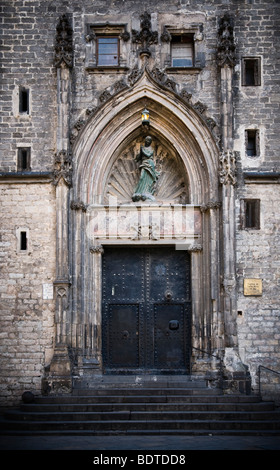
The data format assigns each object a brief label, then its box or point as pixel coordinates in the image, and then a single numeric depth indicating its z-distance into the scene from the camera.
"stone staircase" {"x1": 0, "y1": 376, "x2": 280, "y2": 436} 12.69
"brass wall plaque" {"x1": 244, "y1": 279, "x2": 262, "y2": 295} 15.42
